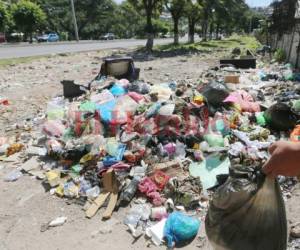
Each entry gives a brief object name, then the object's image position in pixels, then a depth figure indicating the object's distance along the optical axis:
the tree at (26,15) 37.41
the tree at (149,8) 20.86
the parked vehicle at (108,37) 51.97
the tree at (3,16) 32.78
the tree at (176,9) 24.02
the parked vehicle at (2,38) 36.38
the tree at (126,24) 60.69
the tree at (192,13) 24.83
